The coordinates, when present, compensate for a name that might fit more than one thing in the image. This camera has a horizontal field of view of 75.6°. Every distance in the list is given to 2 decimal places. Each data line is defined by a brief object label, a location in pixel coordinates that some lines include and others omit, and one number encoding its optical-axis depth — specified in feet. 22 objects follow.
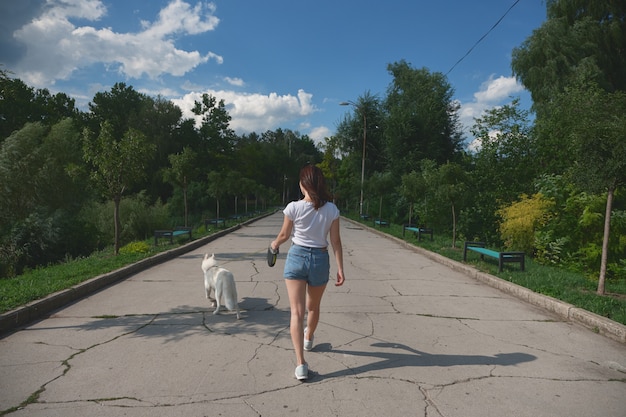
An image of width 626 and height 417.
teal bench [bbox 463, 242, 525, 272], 29.58
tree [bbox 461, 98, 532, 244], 55.36
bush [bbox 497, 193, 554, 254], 39.44
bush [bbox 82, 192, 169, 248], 67.82
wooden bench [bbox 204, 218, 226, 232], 64.75
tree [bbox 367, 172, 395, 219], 93.76
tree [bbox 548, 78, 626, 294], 21.40
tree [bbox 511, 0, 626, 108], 64.13
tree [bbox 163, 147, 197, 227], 60.08
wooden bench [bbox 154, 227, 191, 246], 43.67
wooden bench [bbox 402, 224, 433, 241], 53.27
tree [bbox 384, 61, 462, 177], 109.09
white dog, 17.78
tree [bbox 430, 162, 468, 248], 44.00
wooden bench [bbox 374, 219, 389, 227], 78.74
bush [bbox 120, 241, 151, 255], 37.21
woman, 11.82
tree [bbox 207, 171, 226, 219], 81.66
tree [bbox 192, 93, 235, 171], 167.43
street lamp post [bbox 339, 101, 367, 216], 111.14
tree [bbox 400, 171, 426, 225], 61.93
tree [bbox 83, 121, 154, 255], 36.24
